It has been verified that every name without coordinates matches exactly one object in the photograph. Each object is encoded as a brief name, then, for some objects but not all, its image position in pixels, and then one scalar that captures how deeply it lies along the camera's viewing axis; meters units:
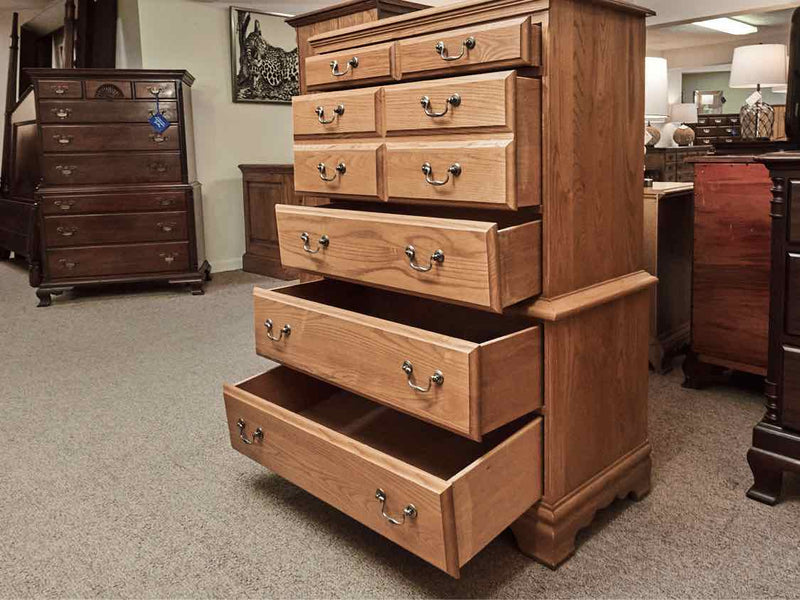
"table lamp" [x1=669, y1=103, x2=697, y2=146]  6.59
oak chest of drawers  1.34
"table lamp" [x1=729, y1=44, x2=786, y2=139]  3.53
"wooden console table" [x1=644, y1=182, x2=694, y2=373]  2.68
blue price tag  4.41
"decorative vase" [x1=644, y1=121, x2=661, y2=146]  3.63
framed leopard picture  5.24
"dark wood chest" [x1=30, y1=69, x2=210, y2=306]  4.29
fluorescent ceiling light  8.51
